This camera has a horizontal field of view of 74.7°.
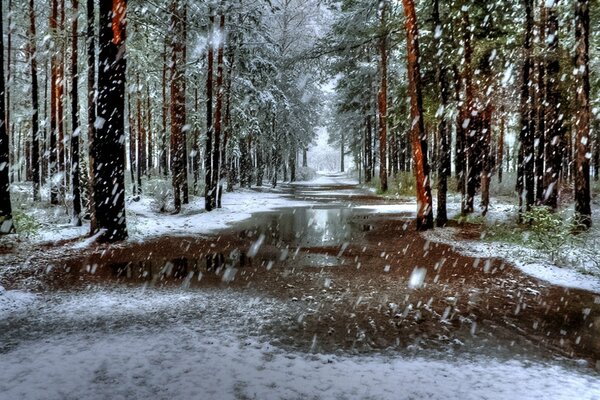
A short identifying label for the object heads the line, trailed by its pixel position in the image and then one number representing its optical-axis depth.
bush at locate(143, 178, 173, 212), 16.89
